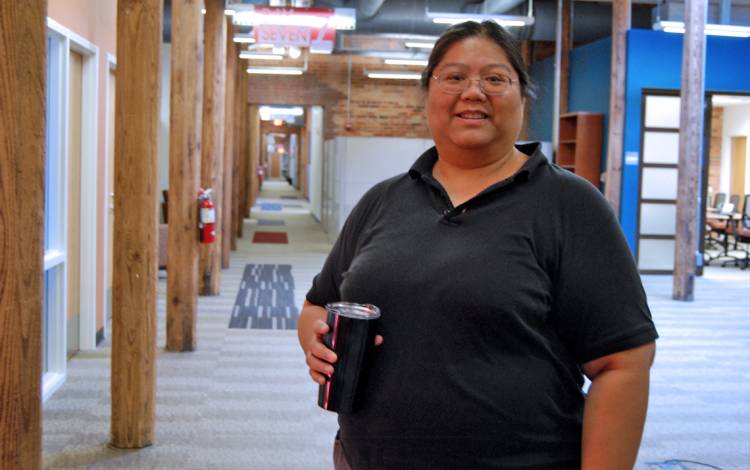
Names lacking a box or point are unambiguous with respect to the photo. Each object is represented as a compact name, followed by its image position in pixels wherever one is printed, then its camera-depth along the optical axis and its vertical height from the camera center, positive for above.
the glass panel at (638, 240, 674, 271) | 12.59 -1.19
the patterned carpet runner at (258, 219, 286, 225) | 19.91 -1.38
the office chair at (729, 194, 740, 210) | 16.87 -0.61
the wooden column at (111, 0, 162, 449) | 4.39 -0.19
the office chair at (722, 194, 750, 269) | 13.97 -0.96
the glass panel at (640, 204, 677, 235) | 12.49 -0.72
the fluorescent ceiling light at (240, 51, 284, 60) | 16.31 +1.78
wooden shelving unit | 12.83 +0.26
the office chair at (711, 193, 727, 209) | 17.11 -0.60
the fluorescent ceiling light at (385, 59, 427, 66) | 17.38 +1.85
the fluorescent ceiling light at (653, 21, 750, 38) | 11.24 +1.65
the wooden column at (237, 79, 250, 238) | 16.55 +0.10
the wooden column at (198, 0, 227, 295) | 9.02 +0.31
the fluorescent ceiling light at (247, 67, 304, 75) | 18.58 +1.72
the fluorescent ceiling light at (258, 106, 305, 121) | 30.56 +1.56
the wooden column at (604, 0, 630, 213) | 11.88 +0.85
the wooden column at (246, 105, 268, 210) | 23.98 +0.68
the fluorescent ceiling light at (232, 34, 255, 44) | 13.72 +1.74
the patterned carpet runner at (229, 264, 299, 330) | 8.15 -1.41
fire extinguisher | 6.76 -0.46
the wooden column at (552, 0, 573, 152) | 14.06 +1.52
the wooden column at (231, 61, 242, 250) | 14.05 +0.00
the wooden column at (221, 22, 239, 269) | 11.22 +0.10
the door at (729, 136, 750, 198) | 19.78 +0.00
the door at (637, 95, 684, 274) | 12.35 -0.23
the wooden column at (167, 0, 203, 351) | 6.52 -0.11
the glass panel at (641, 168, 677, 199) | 12.45 -0.24
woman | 1.68 -0.29
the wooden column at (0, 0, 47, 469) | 1.78 -0.13
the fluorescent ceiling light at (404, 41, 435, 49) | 14.47 +1.81
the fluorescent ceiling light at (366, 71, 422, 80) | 18.66 +1.69
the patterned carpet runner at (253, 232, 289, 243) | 15.91 -1.39
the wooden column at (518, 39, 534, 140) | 15.80 +1.93
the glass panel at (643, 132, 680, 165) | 12.37 +0.24
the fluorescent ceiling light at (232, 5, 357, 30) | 10.85 +1.64
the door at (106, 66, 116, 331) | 7.06 -0.17
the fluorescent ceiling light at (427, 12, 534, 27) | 12.03 +1.91
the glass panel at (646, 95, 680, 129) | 12.33 +0.70
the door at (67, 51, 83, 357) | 6.35 -0.24
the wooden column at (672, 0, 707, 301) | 9.95 +0.24
